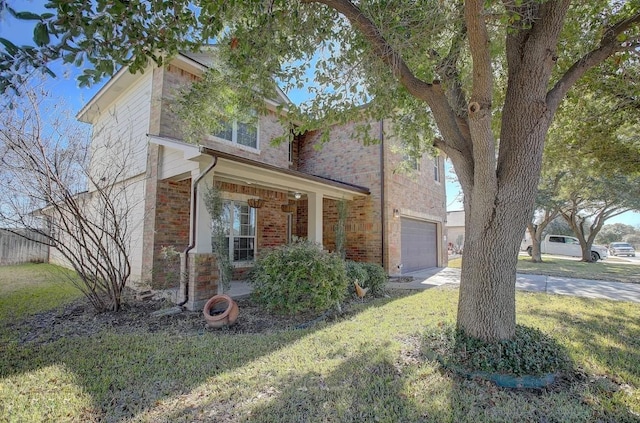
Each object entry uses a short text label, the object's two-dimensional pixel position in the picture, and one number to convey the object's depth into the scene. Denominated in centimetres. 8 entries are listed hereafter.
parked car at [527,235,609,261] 2567
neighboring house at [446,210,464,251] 3568
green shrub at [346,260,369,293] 795
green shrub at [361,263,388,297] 837
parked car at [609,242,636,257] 3250
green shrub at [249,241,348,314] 605
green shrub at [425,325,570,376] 337
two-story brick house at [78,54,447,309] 676
